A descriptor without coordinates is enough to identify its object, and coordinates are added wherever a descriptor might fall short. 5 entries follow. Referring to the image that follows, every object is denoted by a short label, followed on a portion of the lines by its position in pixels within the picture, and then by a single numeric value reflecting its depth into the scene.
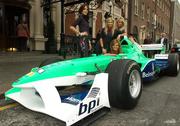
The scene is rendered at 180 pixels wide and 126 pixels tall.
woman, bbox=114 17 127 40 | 3.18
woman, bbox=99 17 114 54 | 3.16
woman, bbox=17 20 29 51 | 6.77
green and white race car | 1.71
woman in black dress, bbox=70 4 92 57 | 3.13
